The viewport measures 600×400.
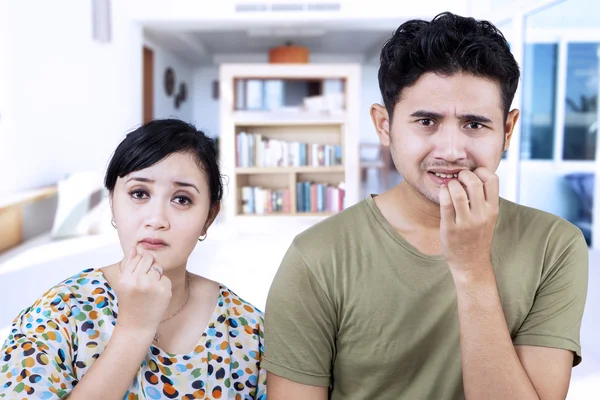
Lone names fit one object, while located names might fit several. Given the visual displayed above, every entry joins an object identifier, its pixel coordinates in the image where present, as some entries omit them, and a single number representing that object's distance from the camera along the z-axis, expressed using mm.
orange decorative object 10922
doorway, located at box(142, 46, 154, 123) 10984
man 1111
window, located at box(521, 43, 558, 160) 6109
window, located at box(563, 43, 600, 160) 5562
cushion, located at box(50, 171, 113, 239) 5559
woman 938
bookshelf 6453
